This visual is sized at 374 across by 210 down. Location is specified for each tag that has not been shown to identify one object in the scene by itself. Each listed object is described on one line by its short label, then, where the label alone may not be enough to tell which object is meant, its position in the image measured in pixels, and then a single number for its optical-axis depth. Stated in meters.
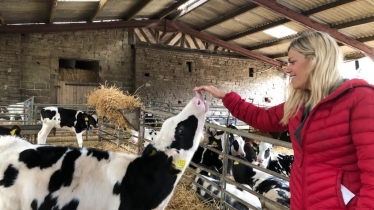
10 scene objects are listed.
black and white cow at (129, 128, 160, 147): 7.51
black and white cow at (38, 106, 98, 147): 7.83
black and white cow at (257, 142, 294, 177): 5.96
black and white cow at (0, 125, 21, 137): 4.21
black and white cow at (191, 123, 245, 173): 5.70
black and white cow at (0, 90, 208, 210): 2.14
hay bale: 5.53
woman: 1.20
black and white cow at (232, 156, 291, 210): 3.77
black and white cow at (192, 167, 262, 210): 3.54
